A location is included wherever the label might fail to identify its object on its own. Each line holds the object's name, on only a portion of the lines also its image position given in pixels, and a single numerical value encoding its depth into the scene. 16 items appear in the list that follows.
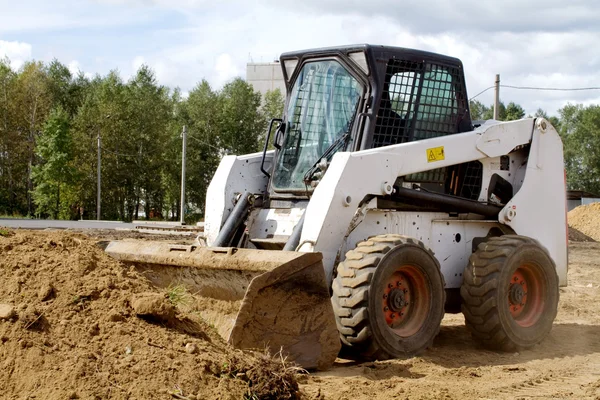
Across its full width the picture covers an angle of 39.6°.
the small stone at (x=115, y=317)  5.62
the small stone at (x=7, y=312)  5.41
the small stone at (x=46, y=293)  5.75
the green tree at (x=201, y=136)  61.41
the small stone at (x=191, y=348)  5.47
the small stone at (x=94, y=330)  5.47
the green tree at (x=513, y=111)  72.04
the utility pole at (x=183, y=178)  42.61
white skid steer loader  7.01
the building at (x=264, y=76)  79.56
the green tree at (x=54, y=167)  50.41
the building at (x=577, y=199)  56.33
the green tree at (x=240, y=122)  63.66
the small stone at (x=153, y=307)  5.70
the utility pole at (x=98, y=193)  51.66
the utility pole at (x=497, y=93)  28.63
